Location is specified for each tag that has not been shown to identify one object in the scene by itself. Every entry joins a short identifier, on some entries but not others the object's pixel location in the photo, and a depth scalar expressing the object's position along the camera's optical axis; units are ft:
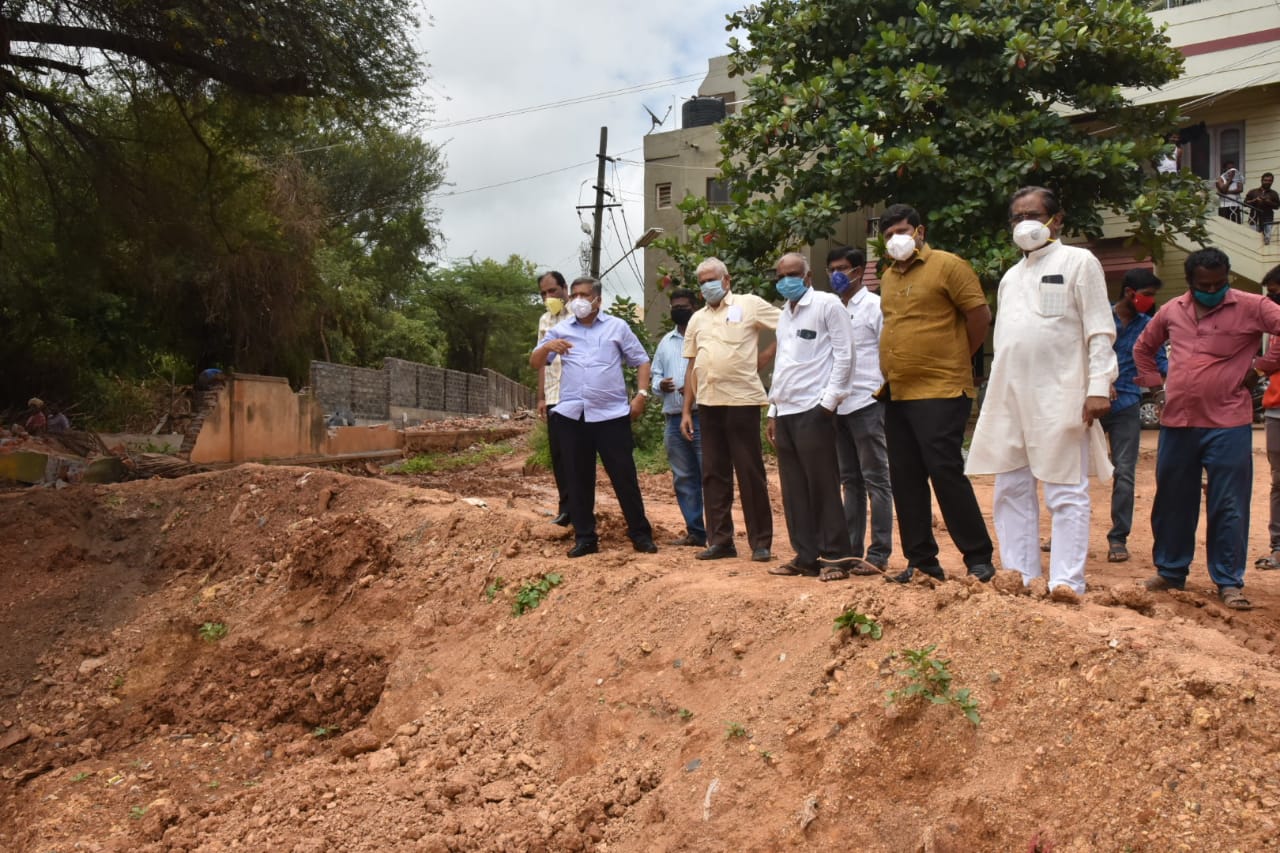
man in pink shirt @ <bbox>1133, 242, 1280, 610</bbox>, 15.56
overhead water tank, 78.26
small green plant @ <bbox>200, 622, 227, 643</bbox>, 20.92
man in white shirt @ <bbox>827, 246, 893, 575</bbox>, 17.19
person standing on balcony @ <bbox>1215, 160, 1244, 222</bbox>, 50.08
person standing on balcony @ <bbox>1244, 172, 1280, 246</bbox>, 49.06
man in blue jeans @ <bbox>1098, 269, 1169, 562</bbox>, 19.95
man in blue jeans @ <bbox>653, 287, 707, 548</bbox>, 21.16
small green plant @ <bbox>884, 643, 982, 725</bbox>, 9.80
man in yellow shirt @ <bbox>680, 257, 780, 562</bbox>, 17.85
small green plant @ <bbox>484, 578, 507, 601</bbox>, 17.99
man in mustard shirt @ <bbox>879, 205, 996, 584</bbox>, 14.47
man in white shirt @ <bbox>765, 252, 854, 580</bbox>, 16.01
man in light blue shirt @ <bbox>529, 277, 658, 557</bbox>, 19.47
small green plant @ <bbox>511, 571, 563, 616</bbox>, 17.10
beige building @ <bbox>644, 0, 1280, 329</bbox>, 48.06
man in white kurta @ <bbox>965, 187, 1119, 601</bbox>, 13.25
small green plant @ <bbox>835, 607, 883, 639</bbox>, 11.42
